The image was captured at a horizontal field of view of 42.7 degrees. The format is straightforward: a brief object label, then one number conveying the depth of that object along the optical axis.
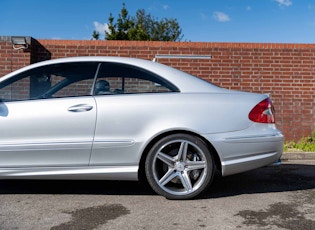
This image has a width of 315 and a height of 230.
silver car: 4.12
